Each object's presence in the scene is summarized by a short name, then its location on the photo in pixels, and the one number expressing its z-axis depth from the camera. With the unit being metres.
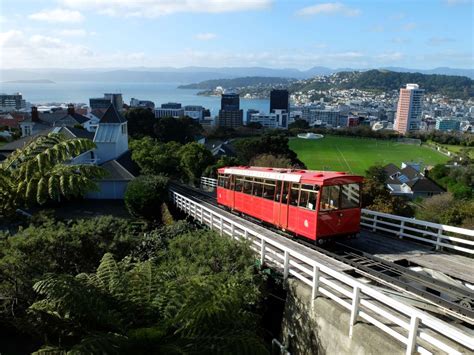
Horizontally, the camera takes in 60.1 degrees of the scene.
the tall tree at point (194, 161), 37.69
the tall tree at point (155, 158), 35.16
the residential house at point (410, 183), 64.12
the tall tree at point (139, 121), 67.88
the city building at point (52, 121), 60.31
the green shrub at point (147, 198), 24.61
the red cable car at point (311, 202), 12.86
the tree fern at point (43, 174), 7.89
